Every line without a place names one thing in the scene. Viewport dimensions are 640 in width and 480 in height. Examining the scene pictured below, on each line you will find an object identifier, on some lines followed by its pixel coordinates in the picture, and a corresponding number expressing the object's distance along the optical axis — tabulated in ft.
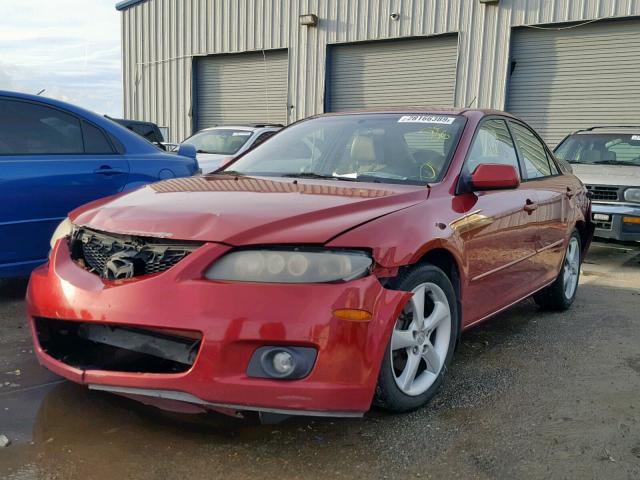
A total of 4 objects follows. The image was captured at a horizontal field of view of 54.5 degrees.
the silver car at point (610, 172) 22.70
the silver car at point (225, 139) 31.58
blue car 13.74
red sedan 7.34
